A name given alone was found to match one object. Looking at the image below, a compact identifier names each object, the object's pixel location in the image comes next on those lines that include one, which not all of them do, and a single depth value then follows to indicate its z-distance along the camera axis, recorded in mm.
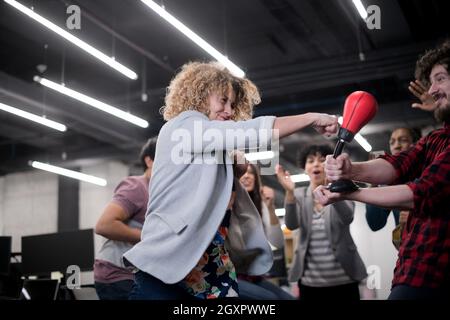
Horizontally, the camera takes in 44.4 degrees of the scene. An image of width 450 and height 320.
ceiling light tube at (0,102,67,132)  6697
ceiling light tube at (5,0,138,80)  4747
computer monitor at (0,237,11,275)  4430
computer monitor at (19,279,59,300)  4129
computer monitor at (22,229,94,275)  4070
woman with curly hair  1524
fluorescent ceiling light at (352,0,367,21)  4669
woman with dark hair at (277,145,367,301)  2945
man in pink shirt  2586
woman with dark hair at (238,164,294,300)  2961
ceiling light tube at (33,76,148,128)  6203
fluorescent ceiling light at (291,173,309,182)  9824
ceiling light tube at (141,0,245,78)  4703
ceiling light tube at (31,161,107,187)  8816
